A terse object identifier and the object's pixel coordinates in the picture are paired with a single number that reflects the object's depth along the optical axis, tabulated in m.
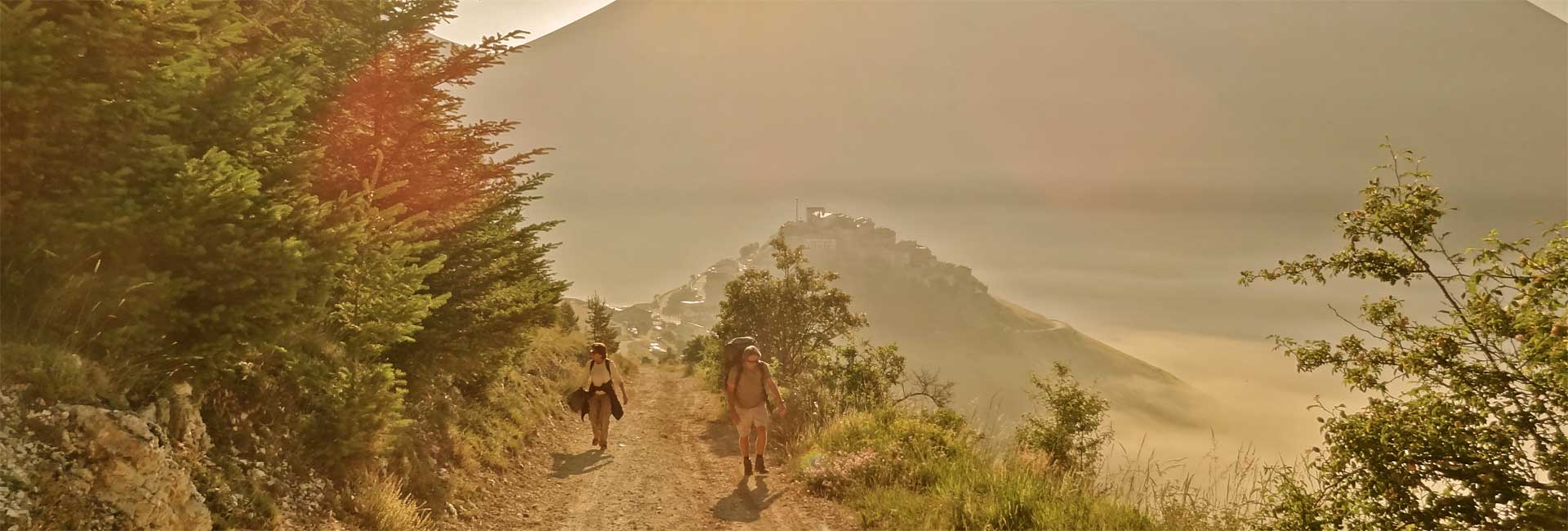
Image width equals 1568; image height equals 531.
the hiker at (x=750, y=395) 10.73
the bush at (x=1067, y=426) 12.37
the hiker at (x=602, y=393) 13.16
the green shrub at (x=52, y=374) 4.00
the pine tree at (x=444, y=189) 10.25
